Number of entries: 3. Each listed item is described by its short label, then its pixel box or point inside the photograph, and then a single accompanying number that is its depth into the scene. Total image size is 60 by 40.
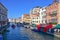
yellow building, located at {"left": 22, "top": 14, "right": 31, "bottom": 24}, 51.17
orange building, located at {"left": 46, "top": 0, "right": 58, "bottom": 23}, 22.75
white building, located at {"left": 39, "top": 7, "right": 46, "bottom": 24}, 30.07
